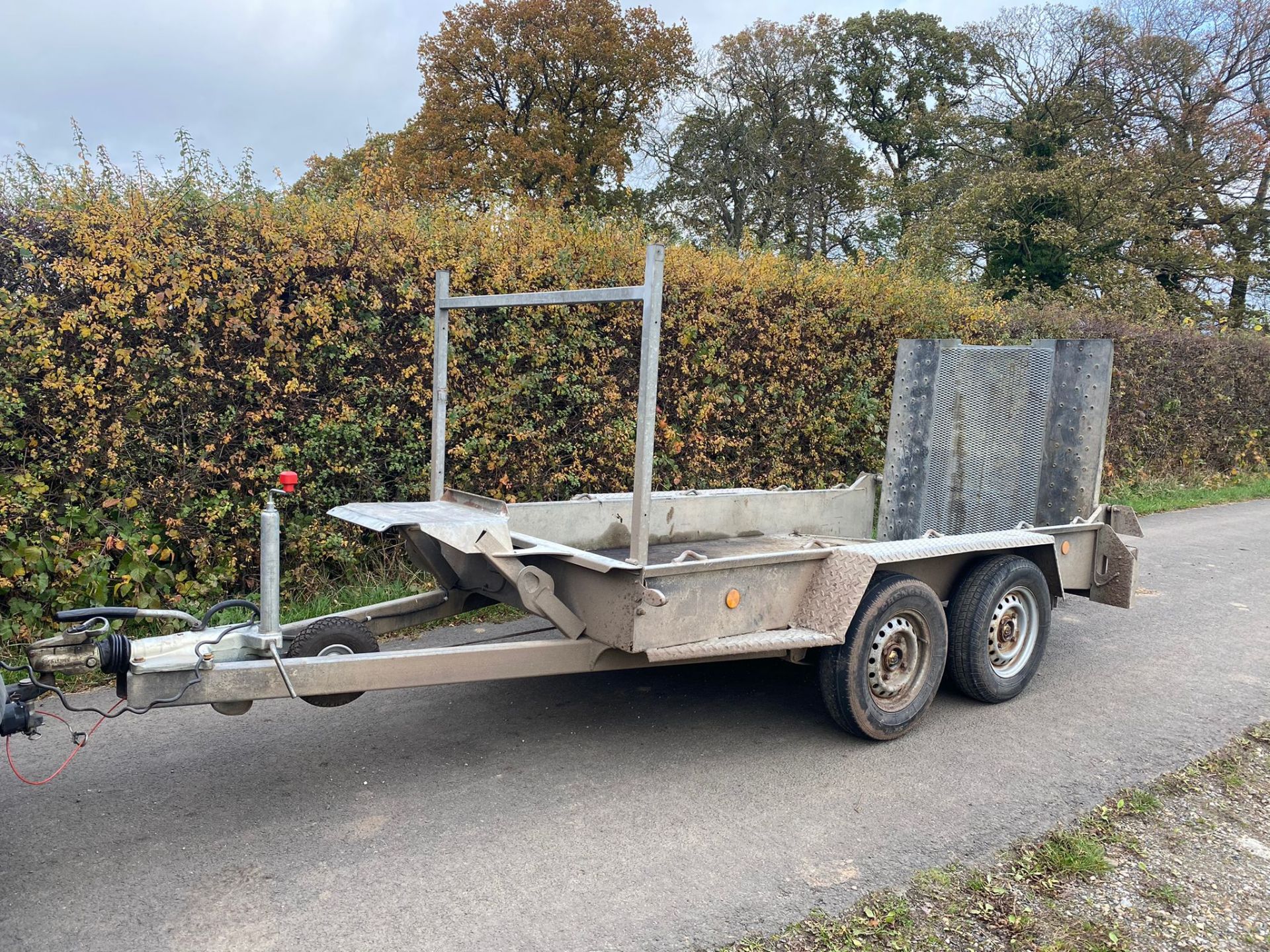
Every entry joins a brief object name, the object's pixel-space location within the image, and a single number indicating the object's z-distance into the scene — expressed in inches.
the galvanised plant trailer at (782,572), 136.5
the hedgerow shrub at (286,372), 206.5
